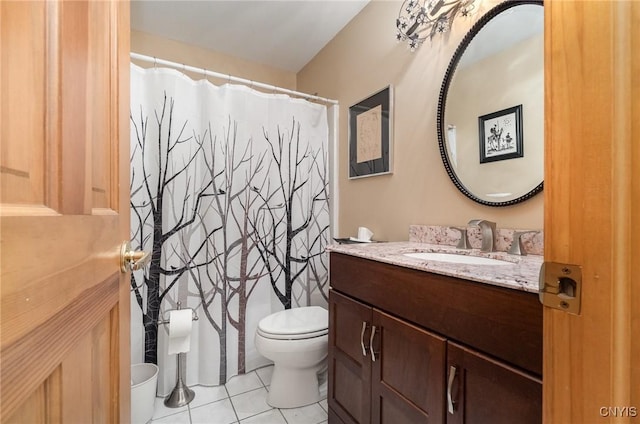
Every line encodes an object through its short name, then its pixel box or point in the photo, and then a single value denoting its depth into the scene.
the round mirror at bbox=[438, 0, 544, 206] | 1.05
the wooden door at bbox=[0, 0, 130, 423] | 0.28
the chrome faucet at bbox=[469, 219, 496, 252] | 1.13
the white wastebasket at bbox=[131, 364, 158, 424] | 1.34
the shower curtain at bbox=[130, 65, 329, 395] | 1.57
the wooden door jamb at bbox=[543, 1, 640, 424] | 0.32
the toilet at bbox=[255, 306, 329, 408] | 1.44
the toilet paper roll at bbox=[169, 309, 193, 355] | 1.48
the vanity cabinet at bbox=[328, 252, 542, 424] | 0.65
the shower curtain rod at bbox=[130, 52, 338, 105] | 1.52
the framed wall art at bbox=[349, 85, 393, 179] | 1.67
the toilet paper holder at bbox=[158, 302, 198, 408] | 1.55
